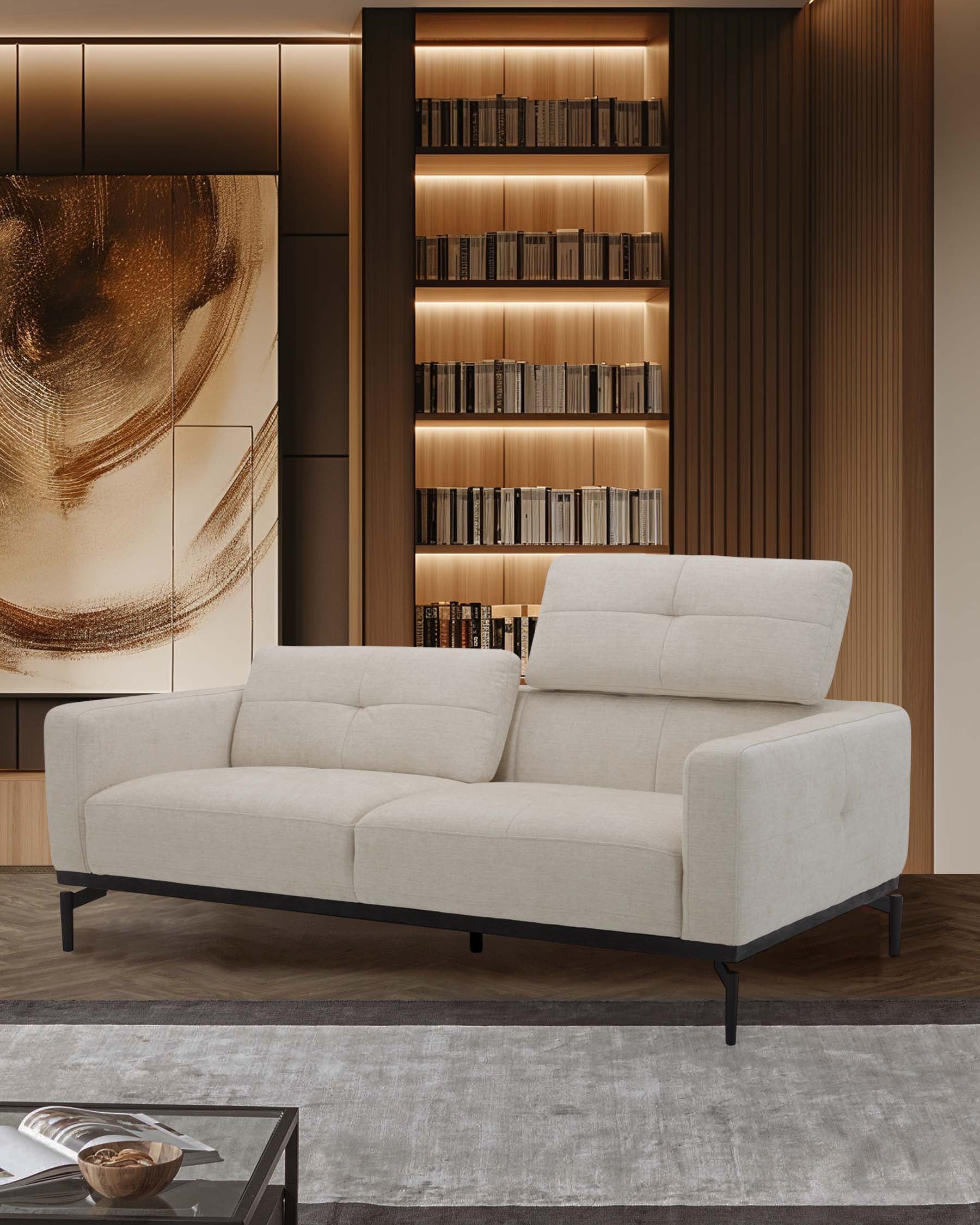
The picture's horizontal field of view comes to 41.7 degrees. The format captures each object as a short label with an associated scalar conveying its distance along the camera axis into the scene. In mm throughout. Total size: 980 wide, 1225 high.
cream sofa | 2635
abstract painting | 5078
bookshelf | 4891
